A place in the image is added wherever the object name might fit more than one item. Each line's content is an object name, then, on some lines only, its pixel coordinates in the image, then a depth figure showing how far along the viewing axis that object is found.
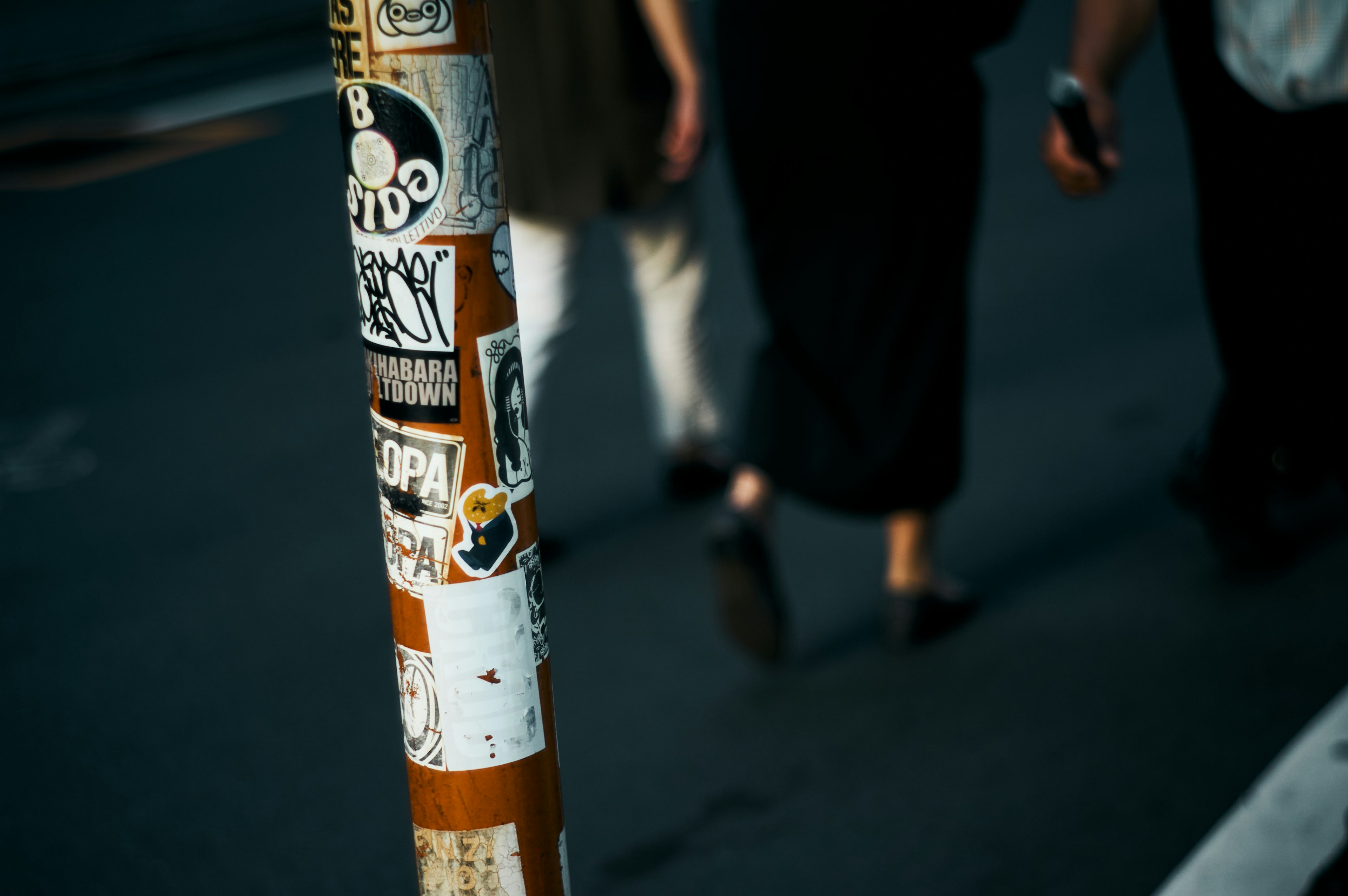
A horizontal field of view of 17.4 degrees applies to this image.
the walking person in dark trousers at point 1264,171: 2.41
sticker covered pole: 2.05
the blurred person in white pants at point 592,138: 3.35
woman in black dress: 2.80
